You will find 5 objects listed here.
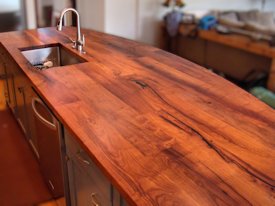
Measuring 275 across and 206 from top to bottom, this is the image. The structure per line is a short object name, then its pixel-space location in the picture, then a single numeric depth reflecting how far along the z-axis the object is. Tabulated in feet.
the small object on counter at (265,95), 8.71
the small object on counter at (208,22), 15.88
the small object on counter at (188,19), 16.86
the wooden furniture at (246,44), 12.92
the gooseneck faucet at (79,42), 7.69
